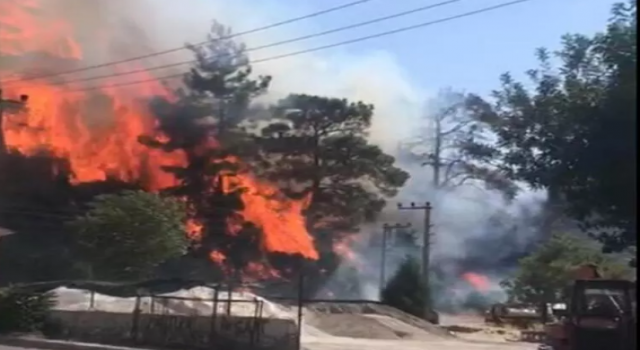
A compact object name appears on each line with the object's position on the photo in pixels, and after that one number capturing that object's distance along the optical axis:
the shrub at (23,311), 26.98
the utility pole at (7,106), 37.00
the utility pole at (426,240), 45.94
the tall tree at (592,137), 23.75
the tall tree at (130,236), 36.59
